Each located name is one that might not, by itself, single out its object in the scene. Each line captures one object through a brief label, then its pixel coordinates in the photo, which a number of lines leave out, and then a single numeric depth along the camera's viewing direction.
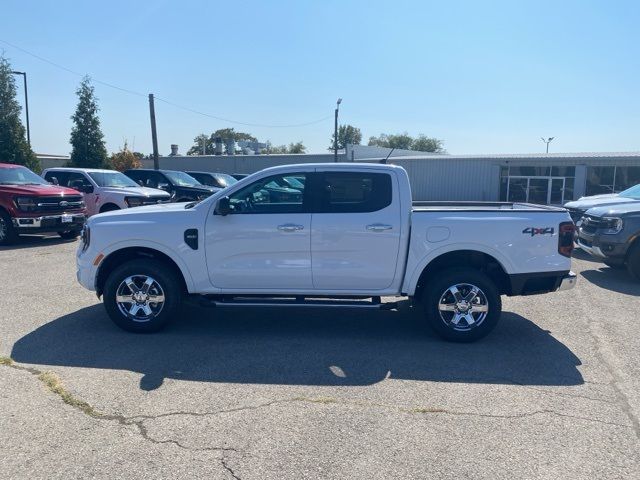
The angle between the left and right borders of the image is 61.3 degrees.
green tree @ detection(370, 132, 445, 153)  97.69
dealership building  31.38
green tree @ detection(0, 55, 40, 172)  26.38
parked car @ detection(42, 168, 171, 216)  14.81
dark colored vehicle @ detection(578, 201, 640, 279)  9.48
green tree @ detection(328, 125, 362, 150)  91.44
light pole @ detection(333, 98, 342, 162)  42.62
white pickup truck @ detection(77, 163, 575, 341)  5.82
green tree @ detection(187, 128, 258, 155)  97.72
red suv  12.38
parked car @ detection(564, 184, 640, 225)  11.52
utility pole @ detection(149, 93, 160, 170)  30.83
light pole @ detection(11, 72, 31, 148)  31.12
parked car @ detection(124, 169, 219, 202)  18.33
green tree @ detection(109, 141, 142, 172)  42.91
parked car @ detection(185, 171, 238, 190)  21.79
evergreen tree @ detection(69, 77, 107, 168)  30.08
